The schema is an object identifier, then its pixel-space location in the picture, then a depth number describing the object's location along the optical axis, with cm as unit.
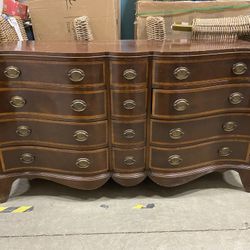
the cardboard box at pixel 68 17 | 155
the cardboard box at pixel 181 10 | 156
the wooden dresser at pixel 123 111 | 113
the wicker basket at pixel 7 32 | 142
